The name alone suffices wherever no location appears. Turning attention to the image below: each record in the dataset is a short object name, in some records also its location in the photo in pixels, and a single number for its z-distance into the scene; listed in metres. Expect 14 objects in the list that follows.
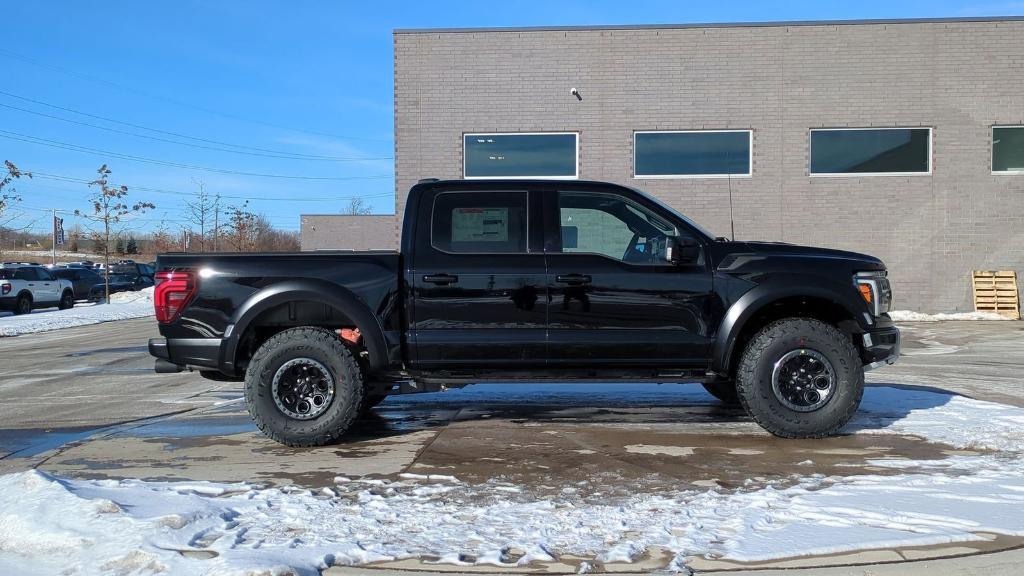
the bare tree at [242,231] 35.47
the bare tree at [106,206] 33.38
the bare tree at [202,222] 40.68
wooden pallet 18.09
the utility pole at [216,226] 40.62
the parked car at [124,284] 35.63
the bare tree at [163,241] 46.28
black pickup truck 5.71
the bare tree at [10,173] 31.15
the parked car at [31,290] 27.23
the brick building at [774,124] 18.05
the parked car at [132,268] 45.31
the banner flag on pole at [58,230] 52.16
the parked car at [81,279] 33.41
